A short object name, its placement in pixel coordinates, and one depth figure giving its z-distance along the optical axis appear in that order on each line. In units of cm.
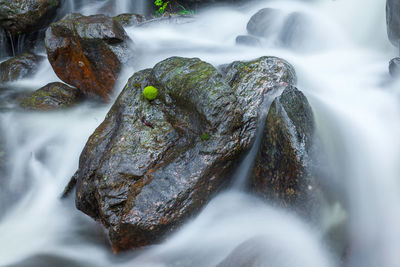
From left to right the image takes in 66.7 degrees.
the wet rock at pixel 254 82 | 389
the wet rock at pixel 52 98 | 655
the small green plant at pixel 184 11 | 1084
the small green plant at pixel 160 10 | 1038
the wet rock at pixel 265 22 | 755
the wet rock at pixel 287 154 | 335
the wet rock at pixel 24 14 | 869
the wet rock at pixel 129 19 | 937
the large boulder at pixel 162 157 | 346
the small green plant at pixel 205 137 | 366
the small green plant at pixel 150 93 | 425
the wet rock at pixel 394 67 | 498
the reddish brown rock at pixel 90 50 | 596
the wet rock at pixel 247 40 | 709
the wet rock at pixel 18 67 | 820
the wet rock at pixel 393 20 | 542
